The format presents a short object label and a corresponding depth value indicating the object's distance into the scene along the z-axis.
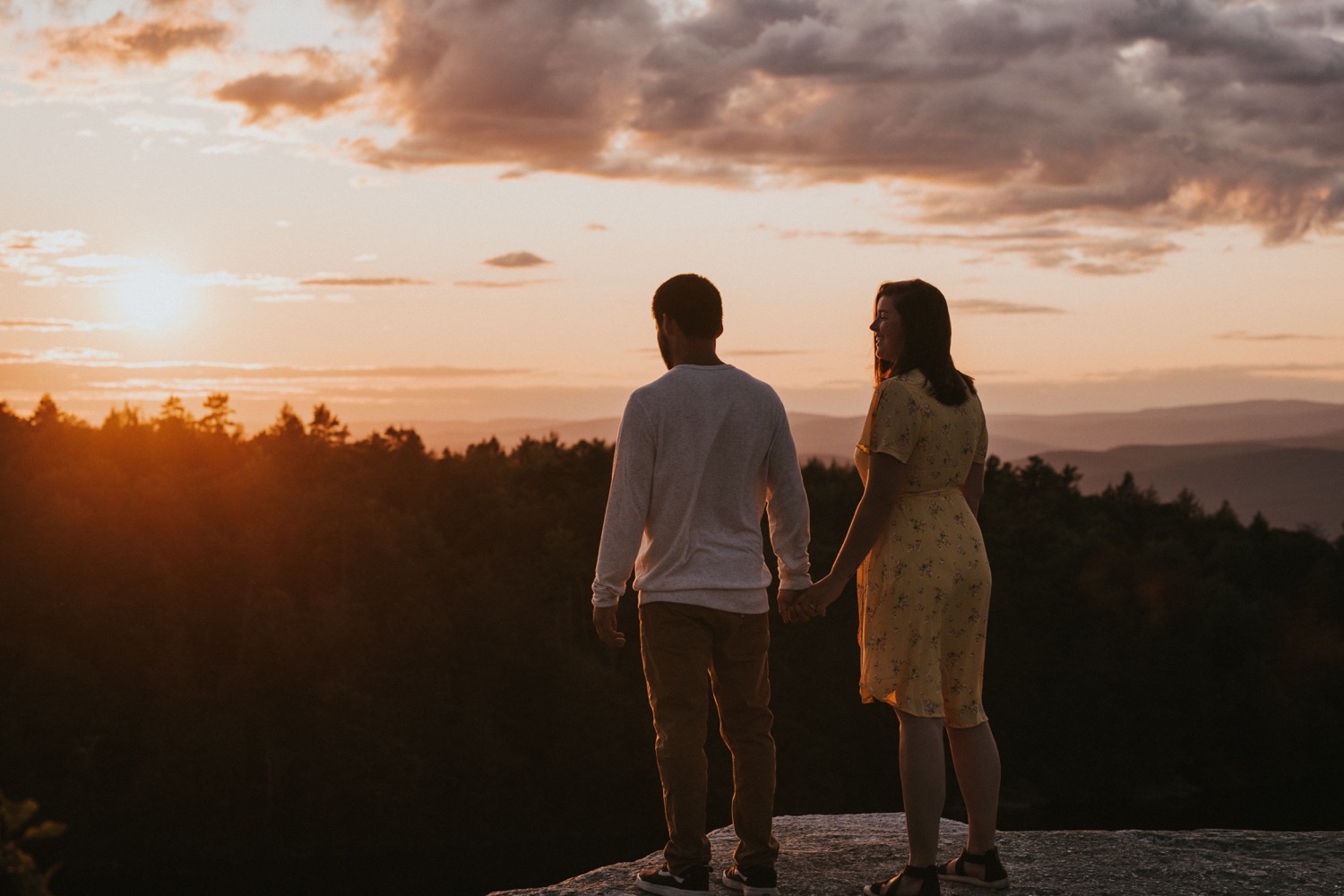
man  4.97
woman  4.94
